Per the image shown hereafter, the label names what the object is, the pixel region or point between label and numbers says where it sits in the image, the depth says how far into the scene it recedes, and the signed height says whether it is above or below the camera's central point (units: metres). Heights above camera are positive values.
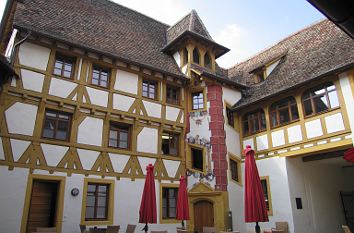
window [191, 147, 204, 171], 13.42 +2.52
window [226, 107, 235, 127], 14.50 +4.63
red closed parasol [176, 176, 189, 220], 10.59 +0.49
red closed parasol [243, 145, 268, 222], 7.30 +0.53
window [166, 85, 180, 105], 13.87 +5.45
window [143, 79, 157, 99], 13.16 +5.42
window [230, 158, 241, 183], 13.59 +2.03
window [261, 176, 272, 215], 12.42 +0.99
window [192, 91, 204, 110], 14.28 +5.32
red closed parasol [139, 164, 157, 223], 9.31 +0.48
